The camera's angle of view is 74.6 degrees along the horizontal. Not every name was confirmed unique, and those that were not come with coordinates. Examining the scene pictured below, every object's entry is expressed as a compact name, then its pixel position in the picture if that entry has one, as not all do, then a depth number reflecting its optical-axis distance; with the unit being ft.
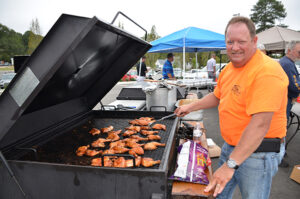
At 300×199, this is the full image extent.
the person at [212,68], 41.27
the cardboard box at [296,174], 10.98
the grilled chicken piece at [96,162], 5.46
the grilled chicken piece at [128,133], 7.59
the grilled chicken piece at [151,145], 6.45
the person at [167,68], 25.68
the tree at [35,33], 72.45
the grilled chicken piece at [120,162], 5.25
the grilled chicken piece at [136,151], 6.10
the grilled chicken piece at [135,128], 7.98
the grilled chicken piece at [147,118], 8.67
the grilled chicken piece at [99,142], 6.68
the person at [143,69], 37.40
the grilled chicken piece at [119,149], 6.23
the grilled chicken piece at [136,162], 5.28
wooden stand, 5.18
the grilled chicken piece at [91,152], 6.00
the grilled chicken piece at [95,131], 7.64
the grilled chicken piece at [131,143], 6.68
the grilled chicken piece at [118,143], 6.67
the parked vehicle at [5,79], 59.12
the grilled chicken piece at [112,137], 7.18
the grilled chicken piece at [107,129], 7.78
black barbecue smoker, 3.92
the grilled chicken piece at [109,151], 6.10
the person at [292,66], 11.60
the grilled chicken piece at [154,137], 7.16
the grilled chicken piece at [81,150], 6.04
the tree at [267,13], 156.56
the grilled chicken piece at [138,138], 7.29
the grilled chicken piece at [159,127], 7.98
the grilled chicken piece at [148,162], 5.22
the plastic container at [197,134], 8.82
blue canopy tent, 24.89
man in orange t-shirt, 4.32
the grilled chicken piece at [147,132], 7.56
